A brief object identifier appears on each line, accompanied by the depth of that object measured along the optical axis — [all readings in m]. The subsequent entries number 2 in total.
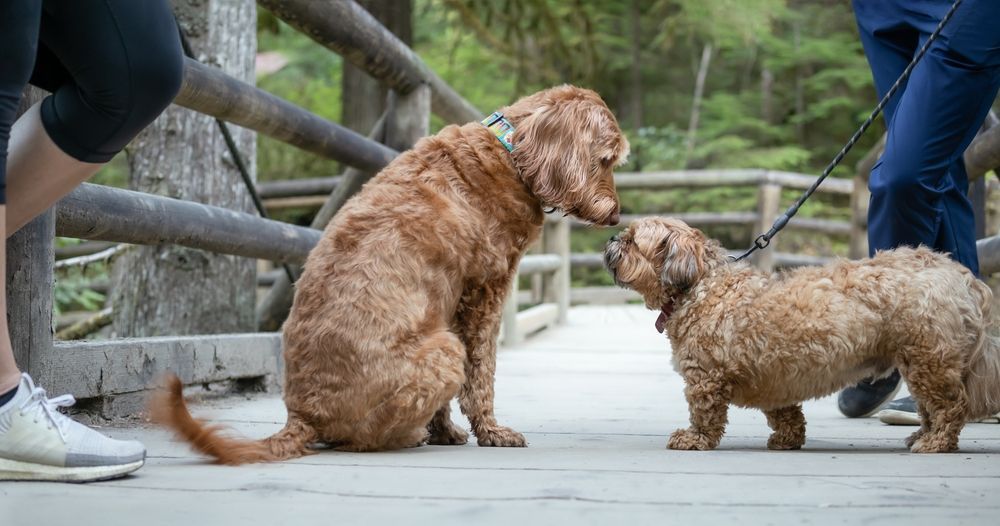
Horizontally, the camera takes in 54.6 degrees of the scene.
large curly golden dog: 2.61
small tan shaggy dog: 2.74
